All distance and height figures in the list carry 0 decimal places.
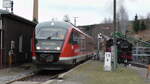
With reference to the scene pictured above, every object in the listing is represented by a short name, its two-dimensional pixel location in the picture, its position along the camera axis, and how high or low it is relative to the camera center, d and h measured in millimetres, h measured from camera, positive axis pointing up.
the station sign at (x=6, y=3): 23821 +4097
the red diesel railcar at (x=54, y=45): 14454 +86
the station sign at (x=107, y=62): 15284 -956
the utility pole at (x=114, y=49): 15430 -178
